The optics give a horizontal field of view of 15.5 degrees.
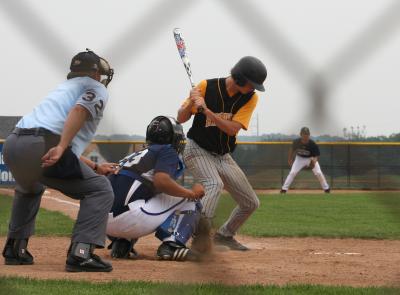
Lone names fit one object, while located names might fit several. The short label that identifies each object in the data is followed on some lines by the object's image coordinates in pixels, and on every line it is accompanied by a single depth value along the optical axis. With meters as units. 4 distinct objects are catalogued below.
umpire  7.56
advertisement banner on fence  32.60
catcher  9.54
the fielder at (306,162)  30.21
